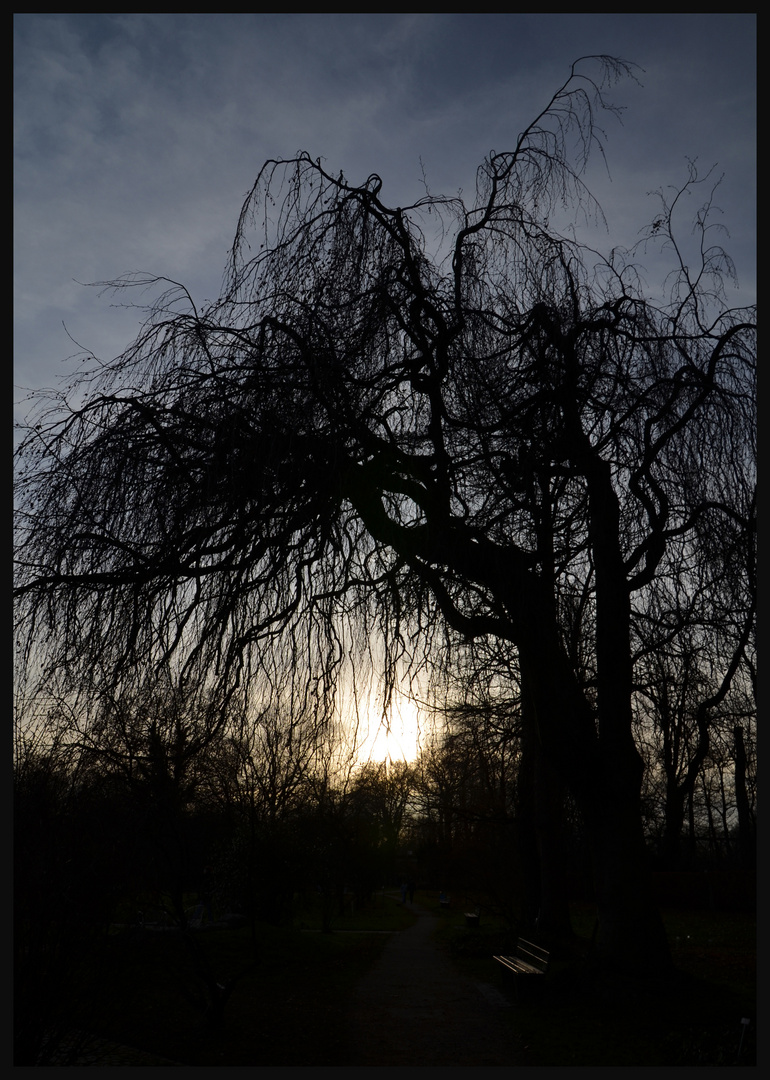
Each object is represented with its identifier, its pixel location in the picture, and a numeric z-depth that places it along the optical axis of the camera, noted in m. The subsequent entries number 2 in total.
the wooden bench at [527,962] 8.26
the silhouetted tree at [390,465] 4.33
